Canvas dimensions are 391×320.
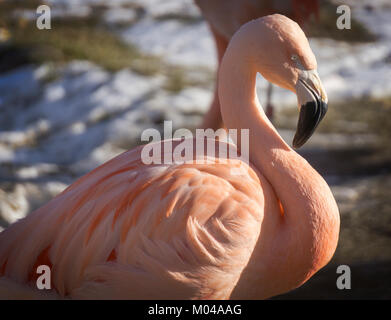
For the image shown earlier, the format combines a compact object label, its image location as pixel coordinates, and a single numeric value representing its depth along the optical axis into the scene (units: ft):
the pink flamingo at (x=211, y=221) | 14.93
